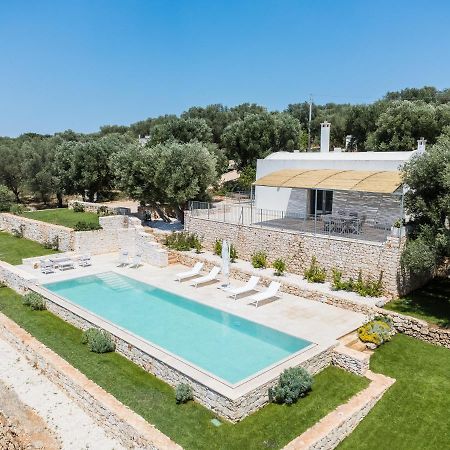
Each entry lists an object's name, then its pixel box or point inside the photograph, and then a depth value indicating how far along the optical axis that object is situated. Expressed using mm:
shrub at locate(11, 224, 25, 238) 31073
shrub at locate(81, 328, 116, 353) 14289
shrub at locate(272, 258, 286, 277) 20656
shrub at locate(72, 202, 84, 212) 34219
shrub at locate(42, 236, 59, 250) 27438
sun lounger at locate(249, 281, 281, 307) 17703
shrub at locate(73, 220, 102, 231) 26891
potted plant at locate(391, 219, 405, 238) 17391
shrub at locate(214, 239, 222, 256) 24016
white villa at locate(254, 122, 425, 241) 20750
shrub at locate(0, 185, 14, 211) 35500
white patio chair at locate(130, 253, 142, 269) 24047
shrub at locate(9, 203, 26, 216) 34384
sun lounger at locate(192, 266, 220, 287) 20253
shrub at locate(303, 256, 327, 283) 19609
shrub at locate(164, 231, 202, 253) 25266
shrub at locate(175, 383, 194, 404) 11398
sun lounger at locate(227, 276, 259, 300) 18531
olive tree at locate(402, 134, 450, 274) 15672
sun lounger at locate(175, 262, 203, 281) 21078
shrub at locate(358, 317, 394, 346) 14586
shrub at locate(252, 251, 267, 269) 21922
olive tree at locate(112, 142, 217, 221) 27172
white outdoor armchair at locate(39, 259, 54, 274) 22092
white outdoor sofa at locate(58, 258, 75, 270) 22938
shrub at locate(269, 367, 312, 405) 11328
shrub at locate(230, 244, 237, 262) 23219
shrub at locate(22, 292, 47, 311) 18297
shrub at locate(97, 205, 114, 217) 32031
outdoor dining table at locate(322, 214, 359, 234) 20719
